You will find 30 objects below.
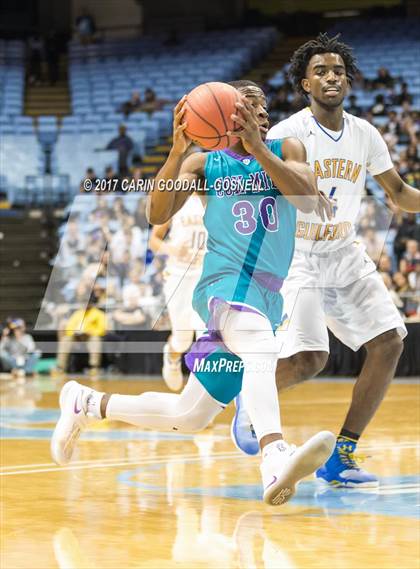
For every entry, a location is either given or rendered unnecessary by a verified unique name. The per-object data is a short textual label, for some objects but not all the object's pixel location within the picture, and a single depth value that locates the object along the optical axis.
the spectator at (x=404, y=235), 15.16
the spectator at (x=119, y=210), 13.76
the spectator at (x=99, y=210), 14.47
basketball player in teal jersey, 4.75
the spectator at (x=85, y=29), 27.77
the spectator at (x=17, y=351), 16.39
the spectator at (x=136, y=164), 20.38
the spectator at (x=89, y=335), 15.24
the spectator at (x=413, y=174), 16.55
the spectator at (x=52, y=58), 27.36
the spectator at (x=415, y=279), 14.26
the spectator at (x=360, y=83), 21.41
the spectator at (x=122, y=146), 20.64
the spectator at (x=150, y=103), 23.20
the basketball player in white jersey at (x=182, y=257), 8.85
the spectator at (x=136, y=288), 12.07
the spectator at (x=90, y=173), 20.21
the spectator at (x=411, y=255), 14.52
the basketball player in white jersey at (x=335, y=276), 5.98
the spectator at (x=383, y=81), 20.98
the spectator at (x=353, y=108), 19.48
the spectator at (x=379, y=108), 19.86
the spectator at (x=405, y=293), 14.24
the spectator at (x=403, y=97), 19.94
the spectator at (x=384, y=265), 14.53
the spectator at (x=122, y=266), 13.13
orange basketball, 4.69
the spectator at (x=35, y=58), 27.38
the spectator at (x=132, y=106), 23.34
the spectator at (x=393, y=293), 14.16
